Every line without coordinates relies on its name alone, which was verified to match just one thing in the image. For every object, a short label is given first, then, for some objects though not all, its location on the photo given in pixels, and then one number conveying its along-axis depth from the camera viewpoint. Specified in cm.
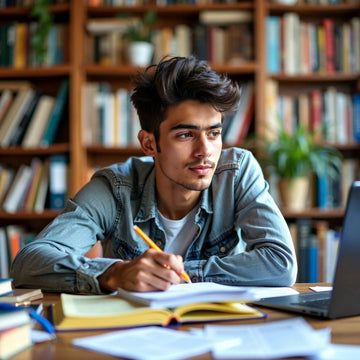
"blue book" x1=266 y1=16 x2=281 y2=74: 296
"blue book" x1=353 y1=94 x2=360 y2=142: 297
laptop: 88
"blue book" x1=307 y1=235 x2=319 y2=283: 283
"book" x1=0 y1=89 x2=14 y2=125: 301
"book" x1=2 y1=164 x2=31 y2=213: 298
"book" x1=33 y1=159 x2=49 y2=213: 298
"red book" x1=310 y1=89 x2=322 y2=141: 298
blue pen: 81
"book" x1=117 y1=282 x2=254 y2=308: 93
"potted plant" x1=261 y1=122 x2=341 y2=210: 276
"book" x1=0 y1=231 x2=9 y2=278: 297
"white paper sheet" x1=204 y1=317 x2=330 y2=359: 71
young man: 139
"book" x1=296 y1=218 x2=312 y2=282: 283
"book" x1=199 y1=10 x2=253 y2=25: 297
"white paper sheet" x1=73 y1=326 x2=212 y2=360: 72
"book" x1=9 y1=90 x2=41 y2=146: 299
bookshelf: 291
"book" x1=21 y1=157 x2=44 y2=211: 299
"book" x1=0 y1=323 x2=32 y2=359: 73
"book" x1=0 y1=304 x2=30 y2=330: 76
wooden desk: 74
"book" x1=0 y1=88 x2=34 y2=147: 298
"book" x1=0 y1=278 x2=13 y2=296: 111
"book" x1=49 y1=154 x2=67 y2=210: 297
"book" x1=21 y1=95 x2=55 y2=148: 299
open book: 88
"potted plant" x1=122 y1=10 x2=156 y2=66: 292
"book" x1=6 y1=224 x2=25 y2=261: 297
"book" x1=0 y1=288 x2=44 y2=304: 107
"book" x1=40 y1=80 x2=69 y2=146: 299
